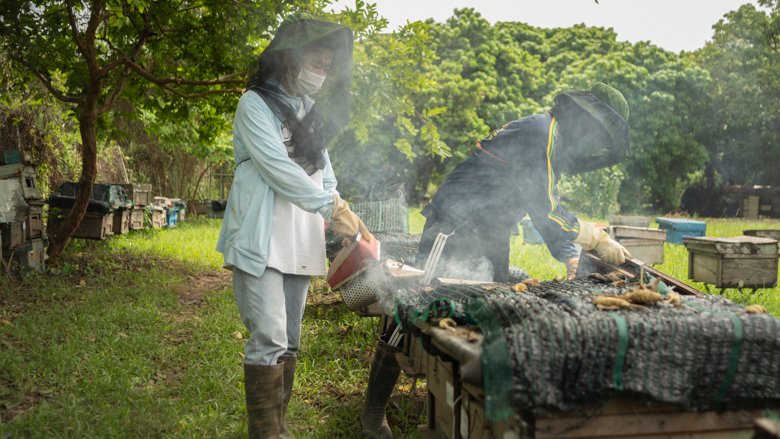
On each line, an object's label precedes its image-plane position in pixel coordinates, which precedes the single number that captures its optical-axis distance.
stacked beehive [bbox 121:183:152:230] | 11.38
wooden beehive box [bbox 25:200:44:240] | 7.52
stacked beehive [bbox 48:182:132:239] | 8.89
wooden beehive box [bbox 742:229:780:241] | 8.13
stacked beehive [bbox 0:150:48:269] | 7.15
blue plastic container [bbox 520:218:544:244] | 10.47
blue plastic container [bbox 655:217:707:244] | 9.98
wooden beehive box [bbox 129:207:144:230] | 11.70
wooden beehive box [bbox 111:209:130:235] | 10.63
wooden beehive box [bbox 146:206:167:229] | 13.23
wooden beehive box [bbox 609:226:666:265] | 6.97
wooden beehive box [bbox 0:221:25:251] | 7.16
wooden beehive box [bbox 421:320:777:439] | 1.79
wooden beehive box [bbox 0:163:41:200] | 7.27
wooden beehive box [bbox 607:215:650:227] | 10.52
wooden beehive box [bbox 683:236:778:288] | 6.20
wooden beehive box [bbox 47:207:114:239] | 9.42
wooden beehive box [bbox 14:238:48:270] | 7.40
